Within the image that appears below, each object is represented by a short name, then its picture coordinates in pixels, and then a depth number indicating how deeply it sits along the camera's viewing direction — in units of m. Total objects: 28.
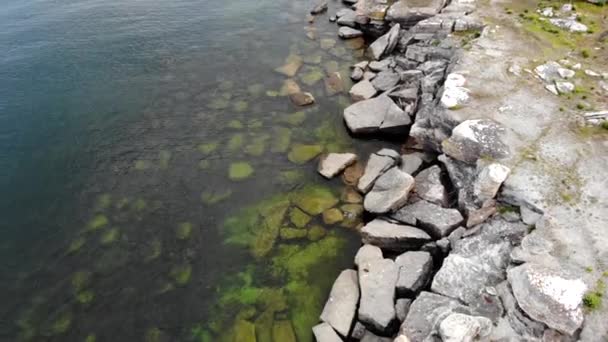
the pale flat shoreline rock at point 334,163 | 16.30
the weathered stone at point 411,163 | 15.52
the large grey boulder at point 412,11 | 23.80
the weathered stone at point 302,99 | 20.33
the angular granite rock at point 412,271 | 11.35
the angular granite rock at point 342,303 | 11.09
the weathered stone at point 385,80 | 20.31
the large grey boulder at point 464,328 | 8.59
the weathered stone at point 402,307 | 10.72
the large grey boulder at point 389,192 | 13.80
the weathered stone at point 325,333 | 10.77
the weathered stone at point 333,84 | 21.27
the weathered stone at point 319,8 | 28.78
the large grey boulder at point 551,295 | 8.42
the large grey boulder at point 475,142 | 13.14
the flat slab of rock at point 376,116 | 17.64
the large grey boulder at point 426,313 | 9.61
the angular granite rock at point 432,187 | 13.71
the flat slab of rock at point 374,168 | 15.36
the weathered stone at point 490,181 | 12.15
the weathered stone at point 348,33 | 25.88
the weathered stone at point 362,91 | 20.27
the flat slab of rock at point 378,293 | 10.79
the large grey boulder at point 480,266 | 9.92
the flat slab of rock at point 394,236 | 12.83
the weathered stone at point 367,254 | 12.48
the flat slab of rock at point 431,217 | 12.58
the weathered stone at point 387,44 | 23.22
